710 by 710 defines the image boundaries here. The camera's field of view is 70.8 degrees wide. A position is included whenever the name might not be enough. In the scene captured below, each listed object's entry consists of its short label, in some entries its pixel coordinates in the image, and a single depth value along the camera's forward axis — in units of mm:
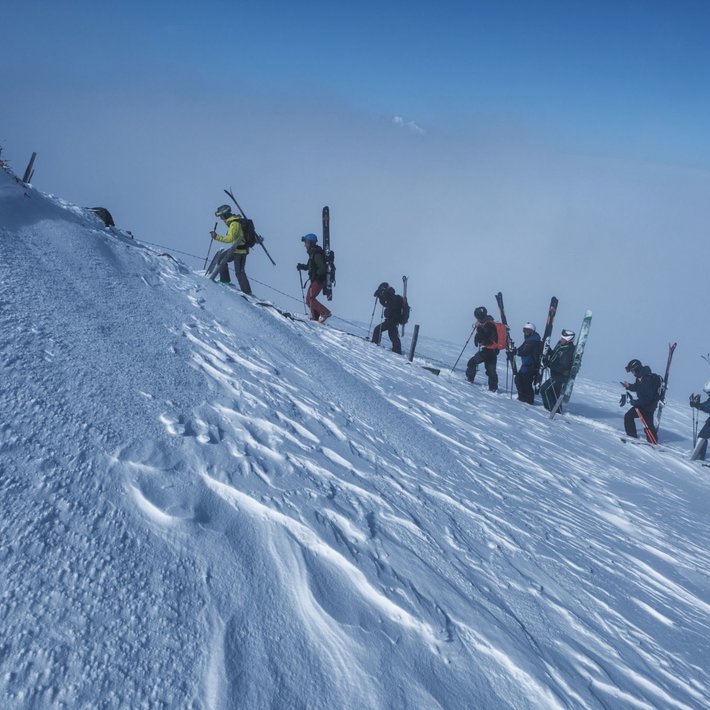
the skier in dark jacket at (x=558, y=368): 10641
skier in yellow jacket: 9898
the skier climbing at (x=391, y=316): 11250
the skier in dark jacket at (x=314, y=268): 10805
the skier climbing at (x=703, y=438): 8820
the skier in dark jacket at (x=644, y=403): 9977
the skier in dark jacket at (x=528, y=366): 10609
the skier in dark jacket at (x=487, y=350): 10664
